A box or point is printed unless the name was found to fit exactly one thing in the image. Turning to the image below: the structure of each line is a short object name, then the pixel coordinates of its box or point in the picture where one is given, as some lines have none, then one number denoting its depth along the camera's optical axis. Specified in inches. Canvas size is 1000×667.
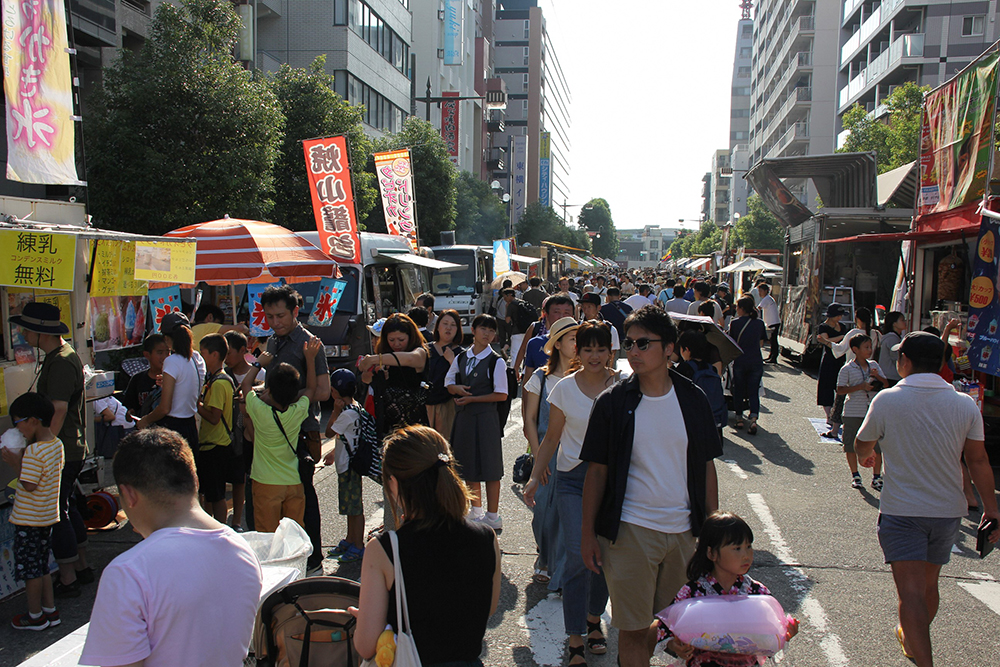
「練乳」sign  212.8
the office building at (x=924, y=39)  1507.1
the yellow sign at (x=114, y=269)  254.1
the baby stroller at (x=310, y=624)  106.3
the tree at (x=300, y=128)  799.1
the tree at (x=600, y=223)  4741.6
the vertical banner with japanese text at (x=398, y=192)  708.0
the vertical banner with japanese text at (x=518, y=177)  3193.9
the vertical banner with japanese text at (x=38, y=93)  250.1
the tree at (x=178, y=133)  554.9
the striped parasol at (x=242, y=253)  390.6
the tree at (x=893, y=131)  798.6
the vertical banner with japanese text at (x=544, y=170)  3855.8
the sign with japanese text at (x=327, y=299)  410.3
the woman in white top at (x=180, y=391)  212.5
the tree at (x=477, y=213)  1535.4
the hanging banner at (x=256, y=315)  406.0
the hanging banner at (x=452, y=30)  1953.7
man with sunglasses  126.6
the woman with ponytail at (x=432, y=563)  87.7
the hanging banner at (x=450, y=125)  1779.0
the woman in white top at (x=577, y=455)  155.3
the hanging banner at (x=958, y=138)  350.9
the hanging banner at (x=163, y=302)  316.8
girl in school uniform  225.0
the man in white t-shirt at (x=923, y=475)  147.4
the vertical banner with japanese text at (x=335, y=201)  462.0
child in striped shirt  172.2
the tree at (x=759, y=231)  1979.6
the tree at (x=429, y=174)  1197.7
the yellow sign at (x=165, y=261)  279.4
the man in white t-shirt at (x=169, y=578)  76.9
